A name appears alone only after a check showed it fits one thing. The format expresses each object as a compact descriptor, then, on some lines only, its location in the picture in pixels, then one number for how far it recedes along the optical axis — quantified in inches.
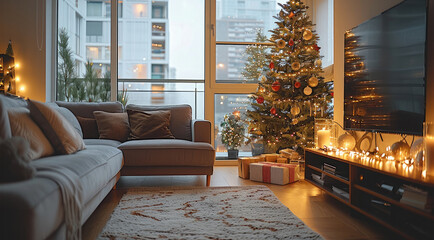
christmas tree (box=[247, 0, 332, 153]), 158.7
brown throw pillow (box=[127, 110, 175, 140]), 140.5
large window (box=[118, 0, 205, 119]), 189.8
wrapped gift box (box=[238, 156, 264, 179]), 145.9
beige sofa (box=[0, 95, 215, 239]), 42.9
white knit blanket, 55.8
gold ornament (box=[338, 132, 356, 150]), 116.7
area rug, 74.4
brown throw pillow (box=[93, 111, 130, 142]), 137.3
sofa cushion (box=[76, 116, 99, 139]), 138.7
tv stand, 63.4
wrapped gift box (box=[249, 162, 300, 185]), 133.8
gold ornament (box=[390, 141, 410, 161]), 90.7
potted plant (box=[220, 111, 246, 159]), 189.5
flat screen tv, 83.5
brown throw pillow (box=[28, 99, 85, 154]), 82.1
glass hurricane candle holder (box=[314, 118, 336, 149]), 125.4
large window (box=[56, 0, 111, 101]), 185.8
